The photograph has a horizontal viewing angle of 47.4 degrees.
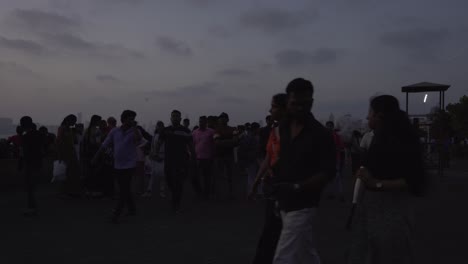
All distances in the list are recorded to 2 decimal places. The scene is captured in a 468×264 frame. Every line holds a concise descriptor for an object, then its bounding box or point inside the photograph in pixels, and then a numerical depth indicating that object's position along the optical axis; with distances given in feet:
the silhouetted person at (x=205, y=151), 40.86
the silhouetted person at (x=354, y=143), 38.47
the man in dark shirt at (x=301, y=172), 11.43
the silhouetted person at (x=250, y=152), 42.01
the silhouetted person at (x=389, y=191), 11.26
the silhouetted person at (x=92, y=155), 40.93
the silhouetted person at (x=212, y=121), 46.55
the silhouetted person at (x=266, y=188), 13.91
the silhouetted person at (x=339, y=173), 39.85
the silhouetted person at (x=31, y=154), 30.17
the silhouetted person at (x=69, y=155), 40.42
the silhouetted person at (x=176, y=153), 32.53
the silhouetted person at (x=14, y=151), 58.22
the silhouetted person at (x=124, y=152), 29.14
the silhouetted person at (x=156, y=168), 40.37
